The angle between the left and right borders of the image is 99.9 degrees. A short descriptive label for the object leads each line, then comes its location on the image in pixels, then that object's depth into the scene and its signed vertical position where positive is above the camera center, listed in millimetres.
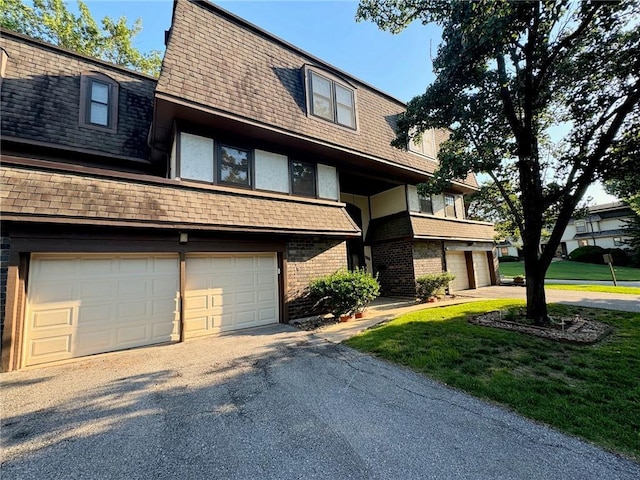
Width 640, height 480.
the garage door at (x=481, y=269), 15312 -322
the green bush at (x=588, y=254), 27984 +322
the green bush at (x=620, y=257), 26438 -125
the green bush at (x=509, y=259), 35600 +333
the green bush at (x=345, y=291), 7758 -601
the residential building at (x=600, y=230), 32062 +3521
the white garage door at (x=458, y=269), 13830 -264
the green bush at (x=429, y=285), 10992 -785
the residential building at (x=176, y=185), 5172 +2214
